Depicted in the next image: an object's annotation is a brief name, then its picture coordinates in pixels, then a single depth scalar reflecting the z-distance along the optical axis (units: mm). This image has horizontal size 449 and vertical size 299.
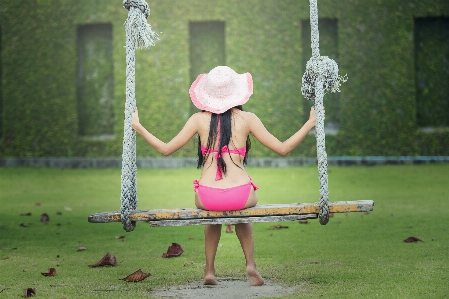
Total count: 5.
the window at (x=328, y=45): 26915
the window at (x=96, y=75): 27817
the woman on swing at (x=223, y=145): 8530
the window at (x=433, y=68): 26718
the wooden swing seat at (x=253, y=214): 8100
